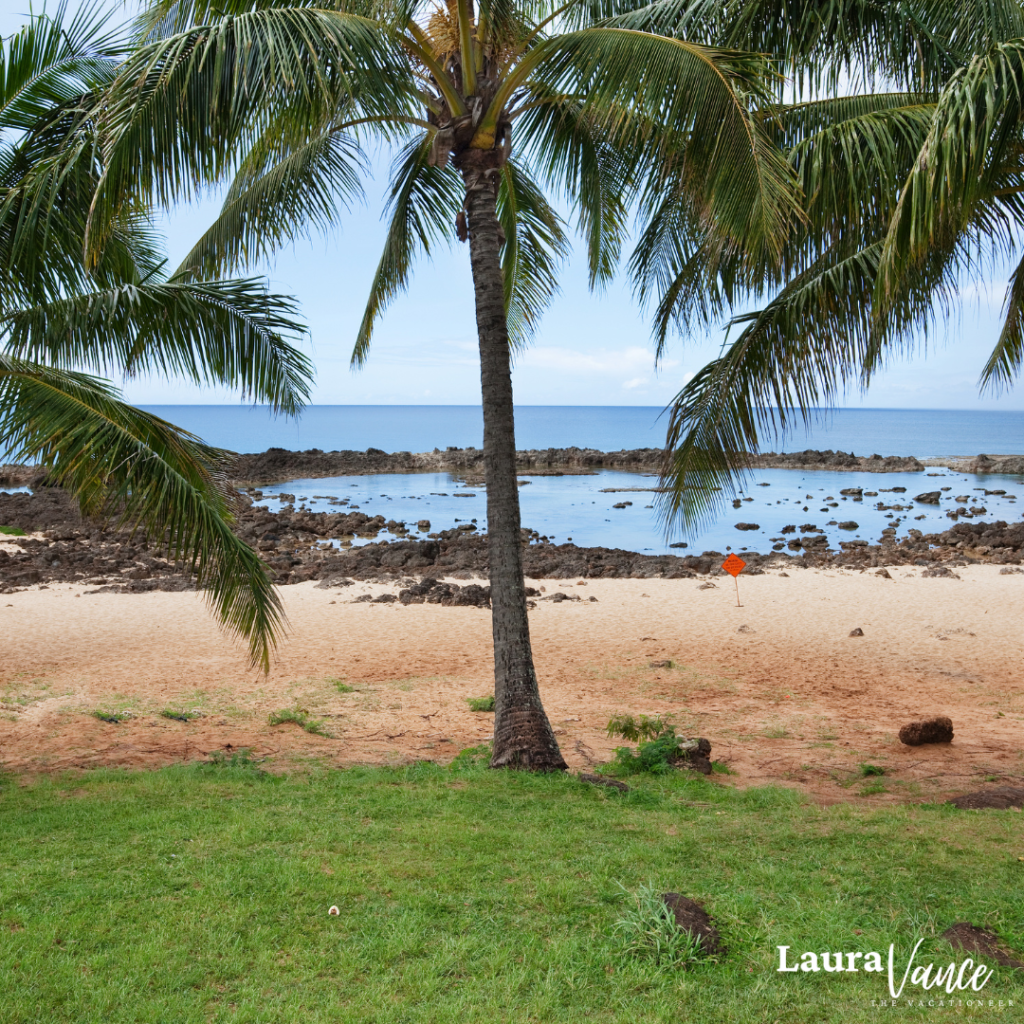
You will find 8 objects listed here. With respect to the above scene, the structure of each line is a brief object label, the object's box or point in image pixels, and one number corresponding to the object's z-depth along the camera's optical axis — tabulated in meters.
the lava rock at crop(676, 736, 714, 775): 7.64
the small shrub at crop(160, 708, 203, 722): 9.52
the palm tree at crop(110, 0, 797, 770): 5.30
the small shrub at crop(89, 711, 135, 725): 9.26
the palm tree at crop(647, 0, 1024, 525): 6.15
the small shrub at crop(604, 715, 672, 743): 8.46
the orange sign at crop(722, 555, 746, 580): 14.95
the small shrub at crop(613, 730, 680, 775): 7.58
